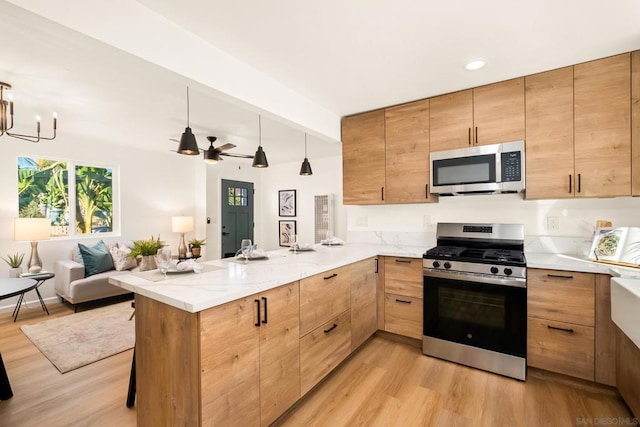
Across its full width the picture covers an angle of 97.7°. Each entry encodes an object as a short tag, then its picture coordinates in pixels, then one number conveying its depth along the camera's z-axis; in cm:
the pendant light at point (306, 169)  397
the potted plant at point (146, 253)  268
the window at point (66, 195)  391
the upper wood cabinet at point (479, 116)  235
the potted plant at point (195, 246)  507
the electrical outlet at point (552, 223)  245
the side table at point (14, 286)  208
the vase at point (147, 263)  266
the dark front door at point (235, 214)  623
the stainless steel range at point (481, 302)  205
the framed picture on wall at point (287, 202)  639
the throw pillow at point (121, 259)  410
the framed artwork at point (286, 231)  641
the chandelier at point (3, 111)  245
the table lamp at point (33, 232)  337
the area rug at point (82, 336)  248
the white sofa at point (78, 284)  362
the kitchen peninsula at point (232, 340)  124
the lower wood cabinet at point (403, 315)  253
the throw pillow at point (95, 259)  390
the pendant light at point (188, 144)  263
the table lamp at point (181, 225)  502
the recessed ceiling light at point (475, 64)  208
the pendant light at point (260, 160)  339
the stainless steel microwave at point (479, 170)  234
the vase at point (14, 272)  364
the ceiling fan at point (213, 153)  385
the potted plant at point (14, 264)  360
